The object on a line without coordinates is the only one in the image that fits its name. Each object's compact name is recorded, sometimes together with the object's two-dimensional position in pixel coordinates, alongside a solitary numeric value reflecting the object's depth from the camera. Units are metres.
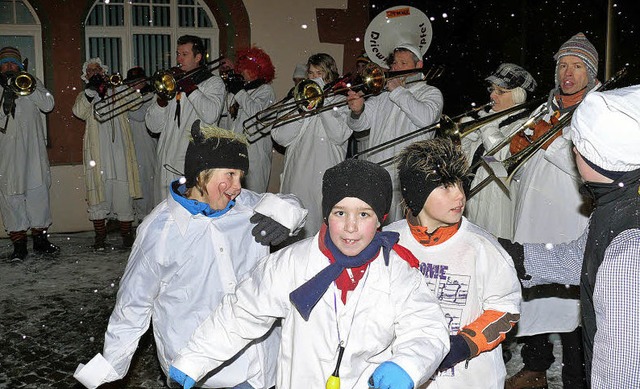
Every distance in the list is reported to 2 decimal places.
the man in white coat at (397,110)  5.62
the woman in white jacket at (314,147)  6.40
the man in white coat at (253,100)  8.32
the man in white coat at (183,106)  6.63
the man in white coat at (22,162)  7.71
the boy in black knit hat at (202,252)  3.25
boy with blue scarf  2.47
